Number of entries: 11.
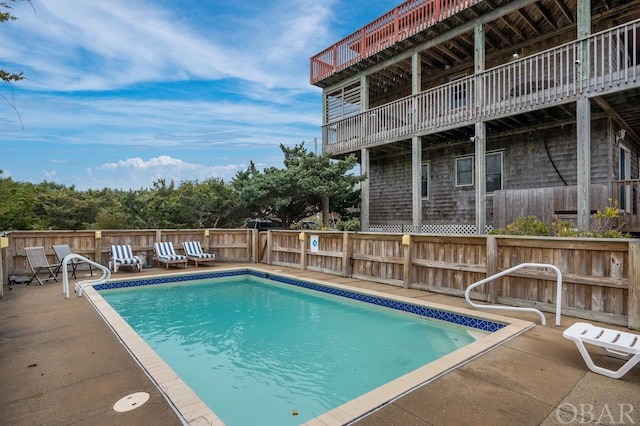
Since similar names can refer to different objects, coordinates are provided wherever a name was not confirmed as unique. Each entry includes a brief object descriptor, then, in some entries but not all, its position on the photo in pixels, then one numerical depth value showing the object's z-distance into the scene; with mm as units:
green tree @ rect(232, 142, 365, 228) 13008
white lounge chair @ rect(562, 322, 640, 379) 3078
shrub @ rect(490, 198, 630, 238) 6633
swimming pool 2752
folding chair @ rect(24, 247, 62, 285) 8602
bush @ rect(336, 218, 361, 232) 14053
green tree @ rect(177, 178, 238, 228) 14492
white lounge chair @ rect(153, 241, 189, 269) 11055
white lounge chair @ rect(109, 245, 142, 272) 10344
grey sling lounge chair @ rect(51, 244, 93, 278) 9304
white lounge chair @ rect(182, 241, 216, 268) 11508
